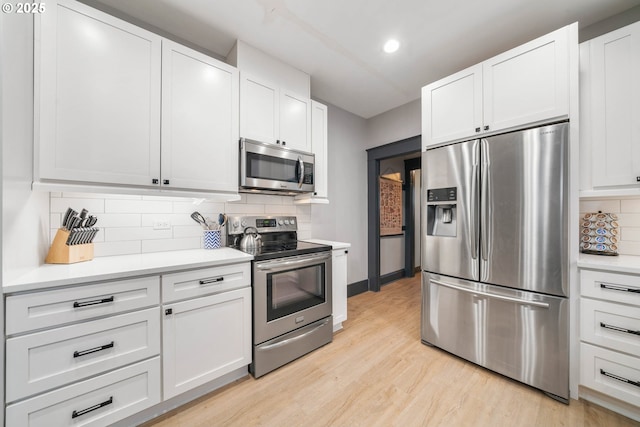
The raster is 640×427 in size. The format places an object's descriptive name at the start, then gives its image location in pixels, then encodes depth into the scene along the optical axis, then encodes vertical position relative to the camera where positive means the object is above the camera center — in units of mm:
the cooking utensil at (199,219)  2027 -43
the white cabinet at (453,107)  1916 +954
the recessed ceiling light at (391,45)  2074 +1563
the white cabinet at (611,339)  1374 -785
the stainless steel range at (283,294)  1788 -694
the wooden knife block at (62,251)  1392 -226
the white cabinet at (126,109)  1303 +707
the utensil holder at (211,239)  2064 -225
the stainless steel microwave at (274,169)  2023 +436
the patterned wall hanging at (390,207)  4156 +141
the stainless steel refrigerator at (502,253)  1555 -306
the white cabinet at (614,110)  1489 +708
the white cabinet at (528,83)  1551 +960
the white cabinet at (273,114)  2059 +975
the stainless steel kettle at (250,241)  2070 -244
